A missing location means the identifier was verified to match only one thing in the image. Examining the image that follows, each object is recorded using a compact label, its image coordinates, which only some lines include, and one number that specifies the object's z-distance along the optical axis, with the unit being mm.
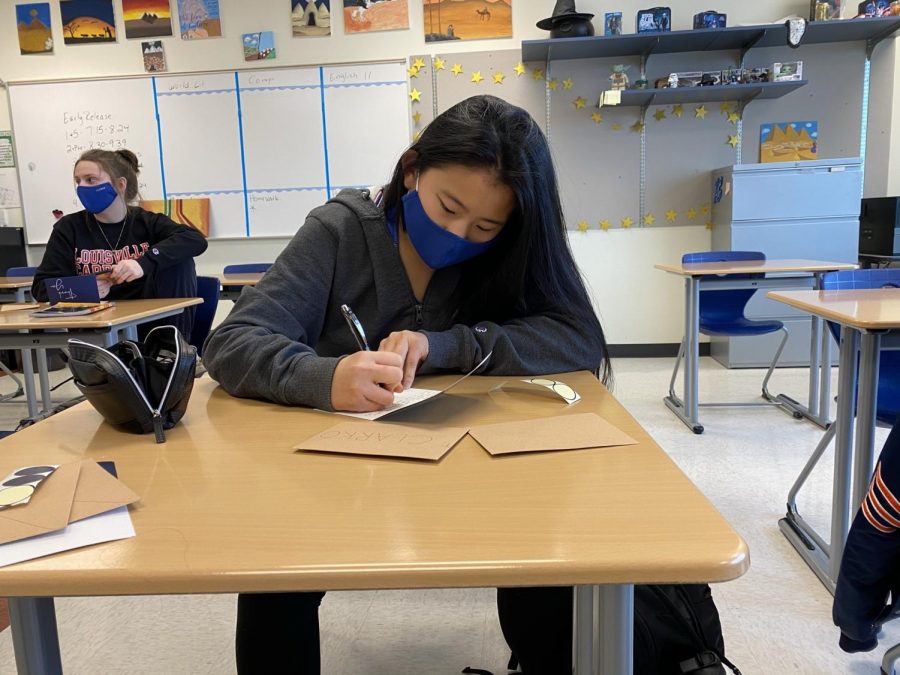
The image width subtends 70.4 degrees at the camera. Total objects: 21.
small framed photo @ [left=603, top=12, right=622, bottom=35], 3879
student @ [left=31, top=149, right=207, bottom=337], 2490
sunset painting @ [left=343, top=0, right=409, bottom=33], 4098
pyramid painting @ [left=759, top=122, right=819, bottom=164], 4094
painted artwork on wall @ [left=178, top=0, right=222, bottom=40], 4168
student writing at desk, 853
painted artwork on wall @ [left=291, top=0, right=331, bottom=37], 4129
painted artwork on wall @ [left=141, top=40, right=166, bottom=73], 4219
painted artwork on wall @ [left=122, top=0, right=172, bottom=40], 4188
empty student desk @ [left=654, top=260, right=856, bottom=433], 2744
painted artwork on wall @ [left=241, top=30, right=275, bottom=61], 4156
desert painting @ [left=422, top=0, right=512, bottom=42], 4062
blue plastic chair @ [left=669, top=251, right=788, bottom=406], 3025
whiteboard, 4191
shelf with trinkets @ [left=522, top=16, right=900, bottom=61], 3713
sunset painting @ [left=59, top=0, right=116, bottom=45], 4227
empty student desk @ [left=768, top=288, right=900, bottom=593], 1403
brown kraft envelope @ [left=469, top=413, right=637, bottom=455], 660
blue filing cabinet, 3762
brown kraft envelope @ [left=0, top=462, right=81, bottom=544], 479
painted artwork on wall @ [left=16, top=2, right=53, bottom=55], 4258
